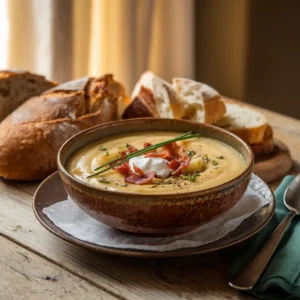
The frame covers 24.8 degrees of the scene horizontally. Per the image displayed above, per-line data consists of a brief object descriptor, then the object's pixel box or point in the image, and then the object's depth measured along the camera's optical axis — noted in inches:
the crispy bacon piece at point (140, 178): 20.6
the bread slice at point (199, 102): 29.1
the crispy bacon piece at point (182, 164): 21.3
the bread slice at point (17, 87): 30.9
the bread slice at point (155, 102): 29.4
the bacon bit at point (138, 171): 21.0
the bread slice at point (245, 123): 28.8
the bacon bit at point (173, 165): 21.5
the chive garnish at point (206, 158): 22.1
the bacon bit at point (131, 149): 22.6
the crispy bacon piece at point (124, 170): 21.3
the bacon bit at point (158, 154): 22.0
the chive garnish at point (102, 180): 20.8
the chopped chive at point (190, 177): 20.8
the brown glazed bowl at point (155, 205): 19.6
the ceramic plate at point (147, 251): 20.0
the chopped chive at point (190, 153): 22.5
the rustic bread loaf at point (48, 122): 26.7
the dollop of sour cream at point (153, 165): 21.1
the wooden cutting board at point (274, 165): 27.2
